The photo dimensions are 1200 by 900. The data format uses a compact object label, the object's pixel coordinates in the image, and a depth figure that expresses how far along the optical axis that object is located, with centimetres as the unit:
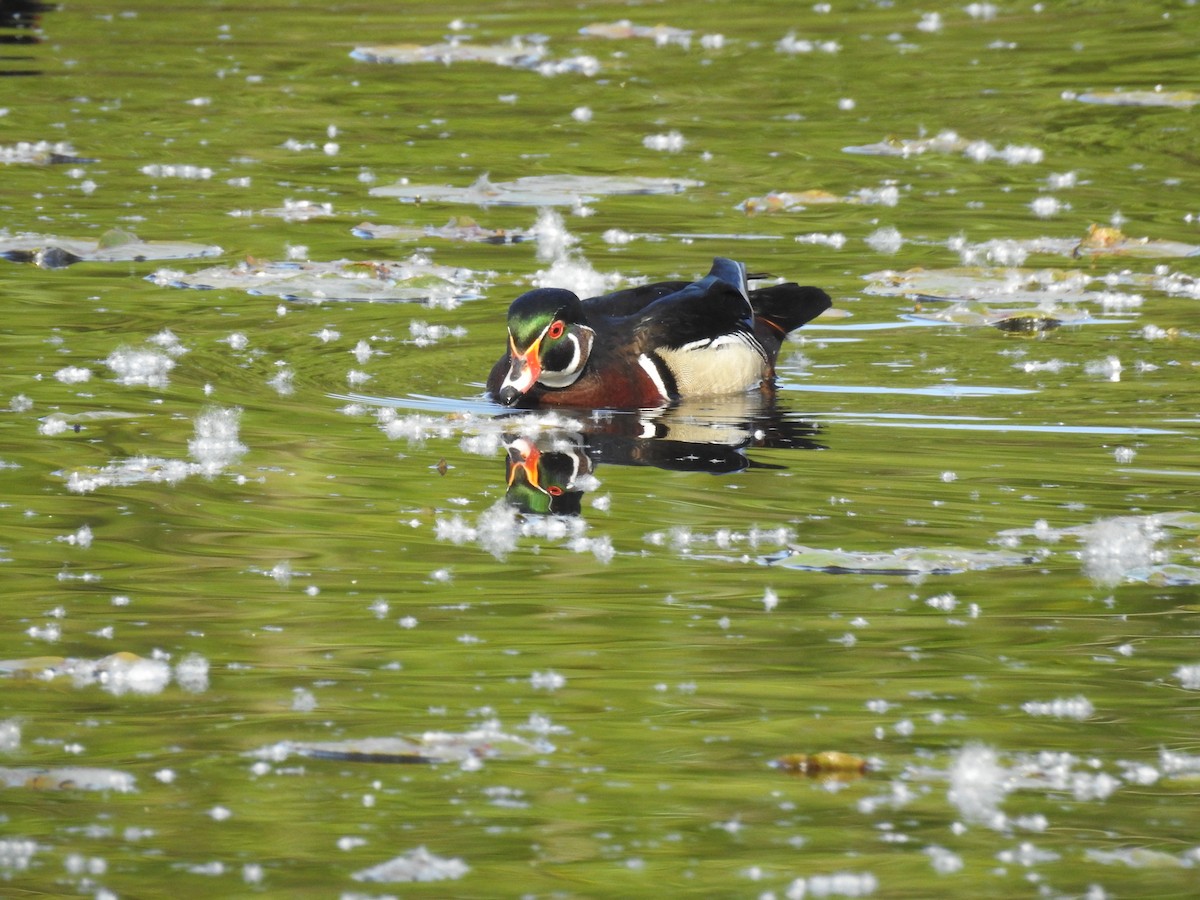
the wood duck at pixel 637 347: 1689
